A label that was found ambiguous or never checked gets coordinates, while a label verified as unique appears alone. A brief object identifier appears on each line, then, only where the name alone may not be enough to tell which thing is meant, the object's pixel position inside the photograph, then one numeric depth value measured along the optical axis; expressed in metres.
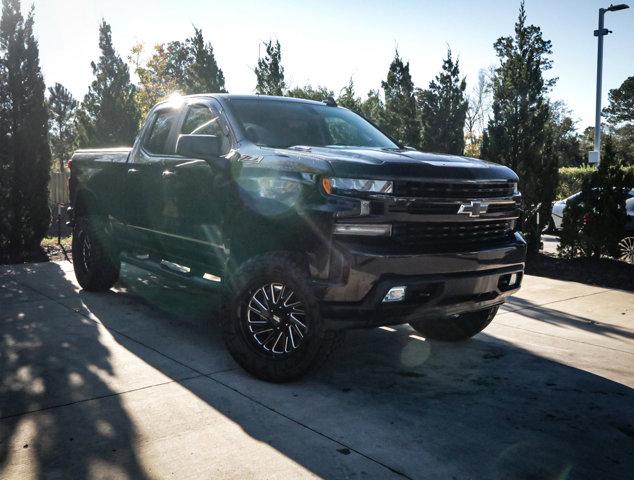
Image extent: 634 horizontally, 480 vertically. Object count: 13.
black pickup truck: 3.65
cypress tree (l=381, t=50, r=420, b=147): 13.16
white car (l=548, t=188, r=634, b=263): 10.23
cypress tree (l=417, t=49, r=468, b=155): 12.52
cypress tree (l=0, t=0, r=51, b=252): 10.25
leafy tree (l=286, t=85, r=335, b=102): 16.59
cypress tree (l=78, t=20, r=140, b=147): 14.91
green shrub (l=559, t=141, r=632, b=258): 9.58
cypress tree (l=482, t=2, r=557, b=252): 10.88
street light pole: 16.25
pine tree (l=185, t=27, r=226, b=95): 15.43
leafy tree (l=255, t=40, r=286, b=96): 14.93
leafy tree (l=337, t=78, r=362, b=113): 18.48
